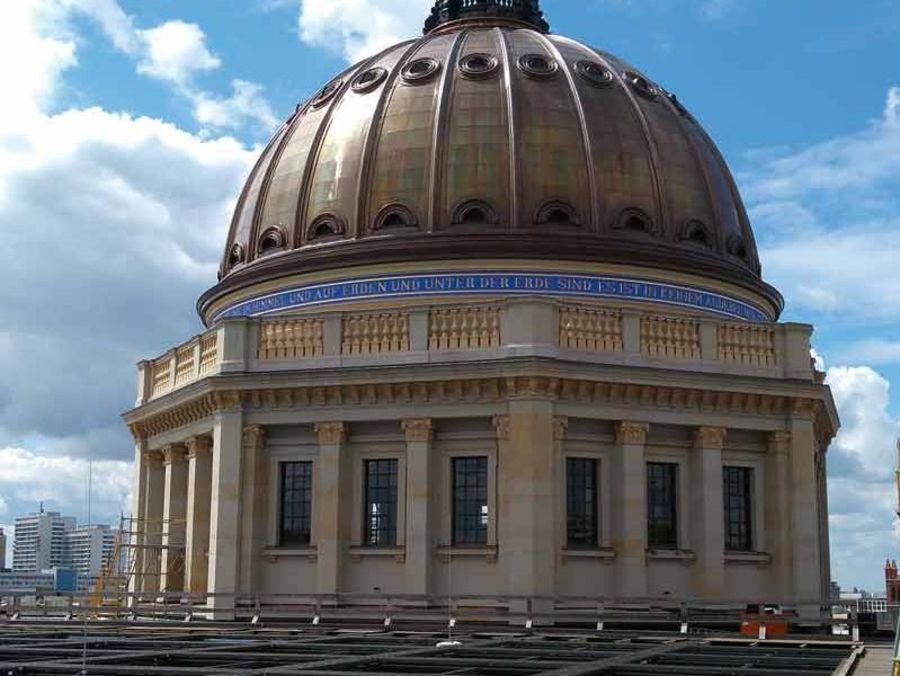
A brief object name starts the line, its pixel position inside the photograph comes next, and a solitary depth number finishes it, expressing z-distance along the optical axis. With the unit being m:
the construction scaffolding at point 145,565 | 45.25
